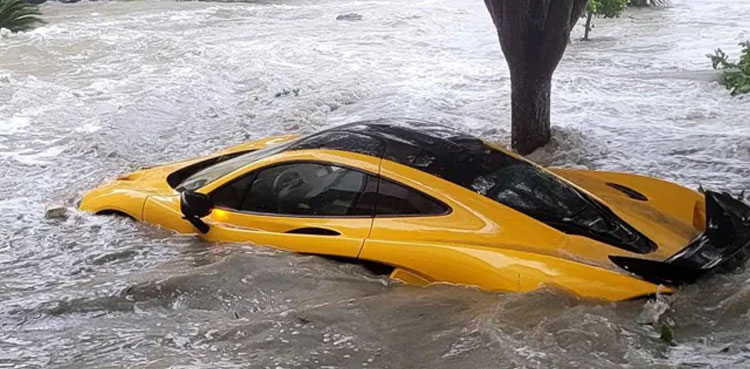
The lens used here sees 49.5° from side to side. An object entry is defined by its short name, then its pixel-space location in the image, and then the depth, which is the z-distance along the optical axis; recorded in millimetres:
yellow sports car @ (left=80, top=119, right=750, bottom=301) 4160
